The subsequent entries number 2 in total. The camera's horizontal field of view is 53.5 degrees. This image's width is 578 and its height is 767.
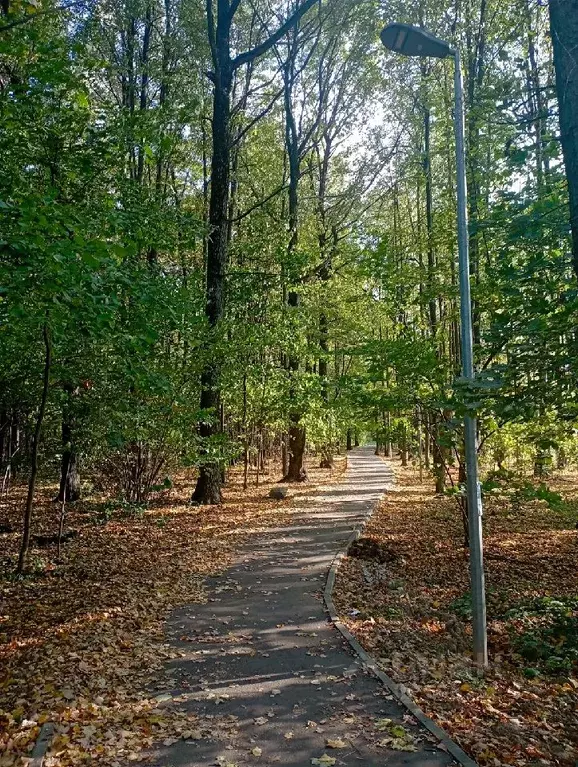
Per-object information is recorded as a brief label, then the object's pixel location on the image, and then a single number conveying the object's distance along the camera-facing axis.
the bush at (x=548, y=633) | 5.96
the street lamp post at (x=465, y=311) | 5.03
